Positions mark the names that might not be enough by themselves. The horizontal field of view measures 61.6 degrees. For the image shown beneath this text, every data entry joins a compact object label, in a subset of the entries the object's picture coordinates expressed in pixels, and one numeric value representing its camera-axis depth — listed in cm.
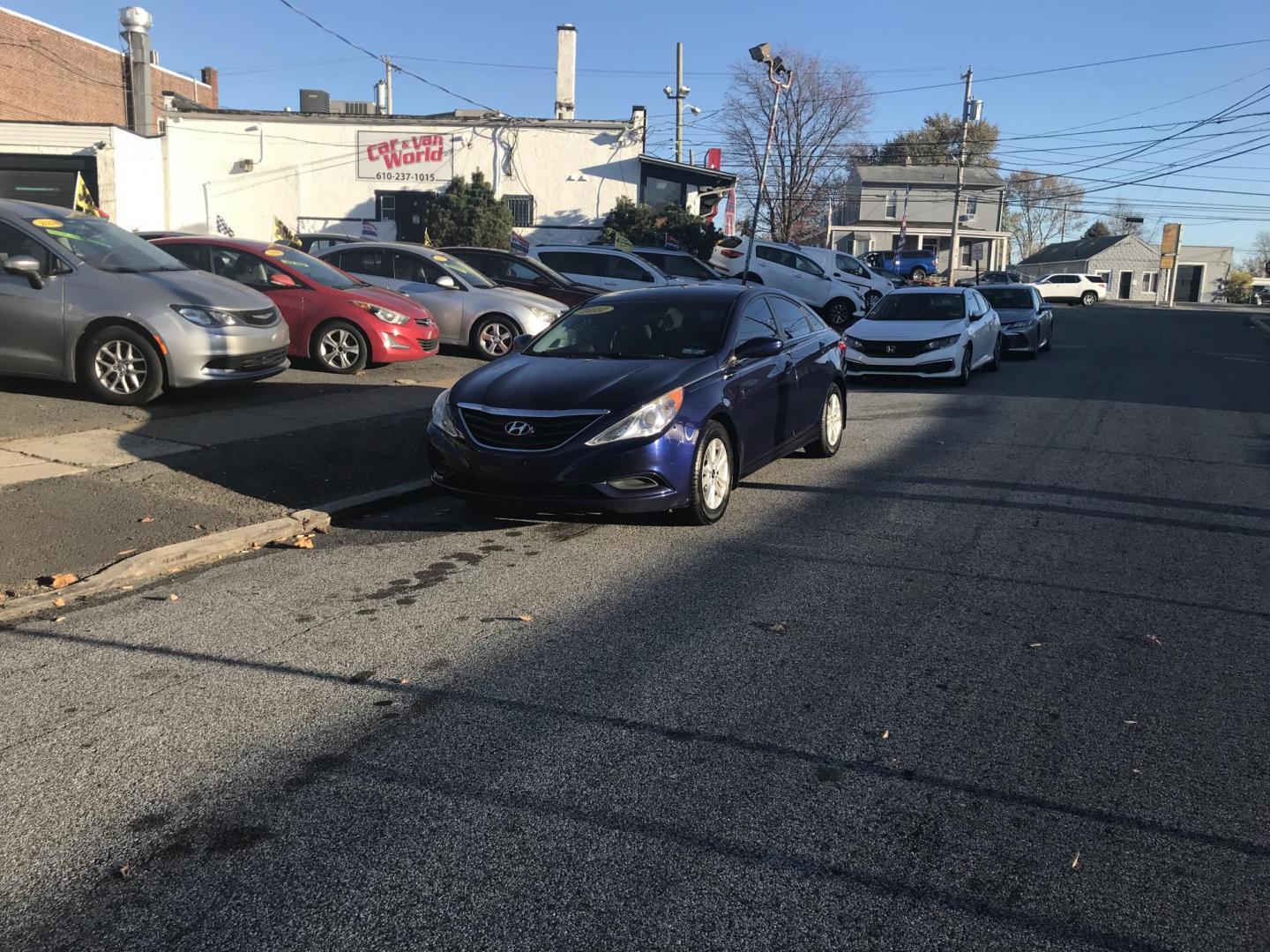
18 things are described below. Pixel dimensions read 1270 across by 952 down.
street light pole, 2538
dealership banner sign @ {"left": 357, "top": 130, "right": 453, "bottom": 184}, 3484
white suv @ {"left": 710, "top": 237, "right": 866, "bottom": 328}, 2483
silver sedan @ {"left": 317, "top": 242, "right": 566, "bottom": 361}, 1476
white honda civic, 1564
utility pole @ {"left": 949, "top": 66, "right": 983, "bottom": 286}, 4808
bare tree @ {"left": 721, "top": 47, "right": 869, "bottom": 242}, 5350
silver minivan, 932
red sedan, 1248
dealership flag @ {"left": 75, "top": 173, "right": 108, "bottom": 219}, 1862
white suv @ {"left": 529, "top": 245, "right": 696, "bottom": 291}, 1969
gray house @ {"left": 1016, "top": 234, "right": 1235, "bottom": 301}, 7956
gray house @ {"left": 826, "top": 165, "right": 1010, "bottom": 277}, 6900
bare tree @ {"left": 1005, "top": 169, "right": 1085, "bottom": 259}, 9681
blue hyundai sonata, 655
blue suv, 4593
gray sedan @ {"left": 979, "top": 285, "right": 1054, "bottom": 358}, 2030
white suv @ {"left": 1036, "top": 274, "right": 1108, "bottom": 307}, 5088
